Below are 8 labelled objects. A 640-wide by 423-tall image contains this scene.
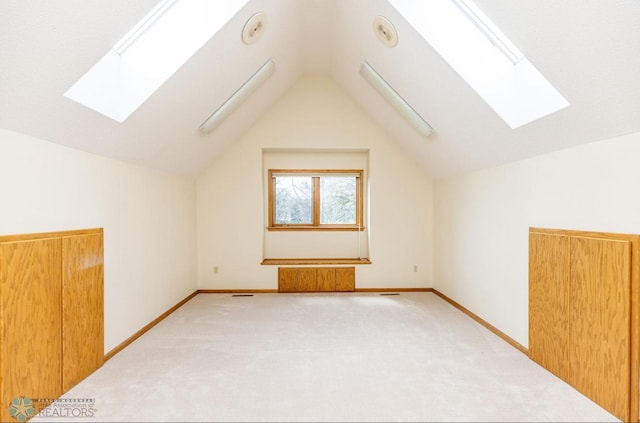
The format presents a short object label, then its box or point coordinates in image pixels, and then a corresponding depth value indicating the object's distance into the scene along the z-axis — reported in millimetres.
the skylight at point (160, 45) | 2293
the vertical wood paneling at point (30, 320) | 1645
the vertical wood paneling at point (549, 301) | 2184
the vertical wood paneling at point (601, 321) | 1766
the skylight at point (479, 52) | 2283
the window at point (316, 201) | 4953
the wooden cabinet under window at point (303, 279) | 4582
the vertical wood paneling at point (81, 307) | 2066
